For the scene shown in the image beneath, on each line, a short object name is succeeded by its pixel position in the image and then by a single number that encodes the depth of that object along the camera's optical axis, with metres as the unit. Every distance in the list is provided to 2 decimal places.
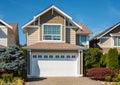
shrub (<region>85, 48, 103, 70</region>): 14.01
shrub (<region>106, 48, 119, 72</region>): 13.92
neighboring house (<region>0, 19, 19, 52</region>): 13.98
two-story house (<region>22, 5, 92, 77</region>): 13.45
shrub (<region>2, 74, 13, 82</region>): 11.17
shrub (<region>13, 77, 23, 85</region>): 10.50
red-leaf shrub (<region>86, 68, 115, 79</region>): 12.50
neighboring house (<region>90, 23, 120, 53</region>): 16.20
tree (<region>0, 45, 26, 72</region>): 11.70
